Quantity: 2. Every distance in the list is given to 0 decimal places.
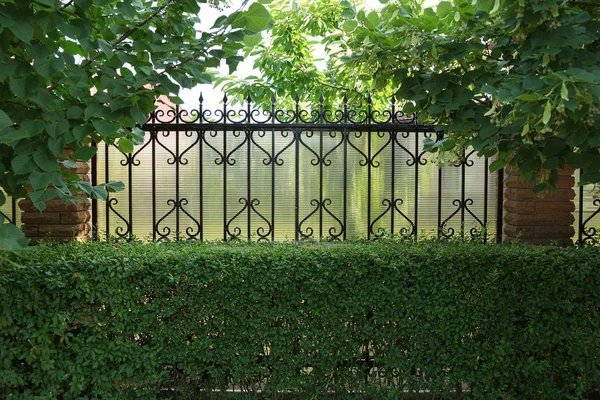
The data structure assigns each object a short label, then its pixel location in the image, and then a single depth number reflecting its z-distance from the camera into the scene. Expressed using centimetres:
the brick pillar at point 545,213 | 511
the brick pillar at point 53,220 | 493
